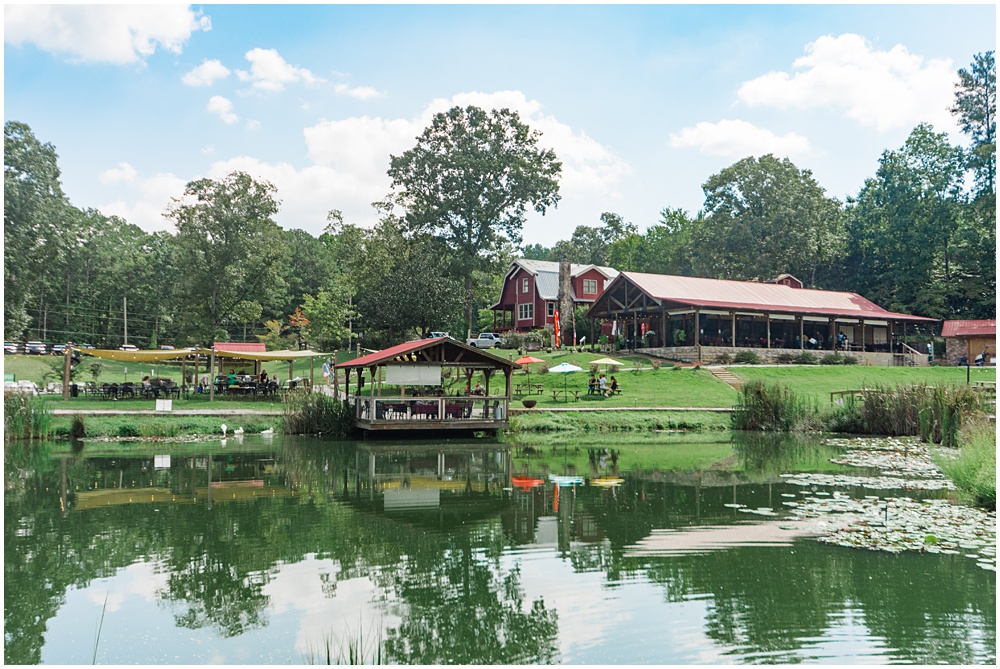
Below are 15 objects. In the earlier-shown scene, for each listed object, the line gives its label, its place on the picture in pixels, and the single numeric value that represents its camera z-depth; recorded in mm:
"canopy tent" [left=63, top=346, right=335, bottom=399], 31141
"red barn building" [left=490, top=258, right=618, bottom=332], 56094
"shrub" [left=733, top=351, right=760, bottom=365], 40250
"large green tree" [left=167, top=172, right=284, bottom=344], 52219
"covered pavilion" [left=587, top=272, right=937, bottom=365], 43125
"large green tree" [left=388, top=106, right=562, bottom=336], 57656
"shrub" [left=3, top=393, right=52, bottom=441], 22578
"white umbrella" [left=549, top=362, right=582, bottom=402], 33969
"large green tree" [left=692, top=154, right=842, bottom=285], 63062
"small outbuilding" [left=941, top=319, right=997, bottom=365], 42000
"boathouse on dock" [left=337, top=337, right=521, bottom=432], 25156
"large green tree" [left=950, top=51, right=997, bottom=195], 51469
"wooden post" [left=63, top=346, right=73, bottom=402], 30058
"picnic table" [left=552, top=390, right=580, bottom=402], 32131
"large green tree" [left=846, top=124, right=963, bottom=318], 54397
